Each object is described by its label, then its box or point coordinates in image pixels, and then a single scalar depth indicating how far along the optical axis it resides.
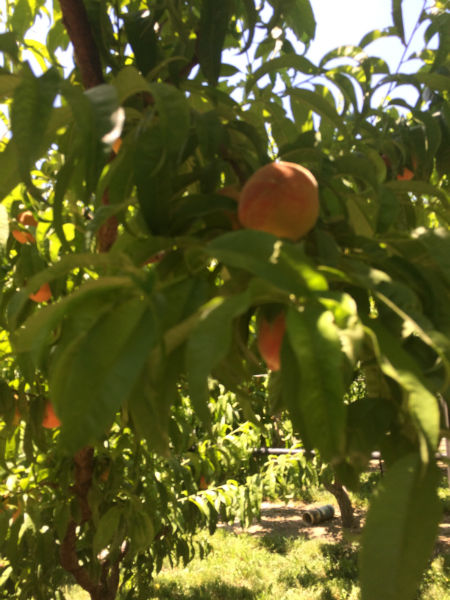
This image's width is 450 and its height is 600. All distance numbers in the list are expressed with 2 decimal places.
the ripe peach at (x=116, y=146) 0.65
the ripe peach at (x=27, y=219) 1.09
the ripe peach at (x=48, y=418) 1.14
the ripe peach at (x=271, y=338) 0.41
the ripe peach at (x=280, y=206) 0.41
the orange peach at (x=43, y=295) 0.90
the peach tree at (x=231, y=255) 0.28
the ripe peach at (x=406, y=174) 0.82
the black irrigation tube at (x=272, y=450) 2.48
